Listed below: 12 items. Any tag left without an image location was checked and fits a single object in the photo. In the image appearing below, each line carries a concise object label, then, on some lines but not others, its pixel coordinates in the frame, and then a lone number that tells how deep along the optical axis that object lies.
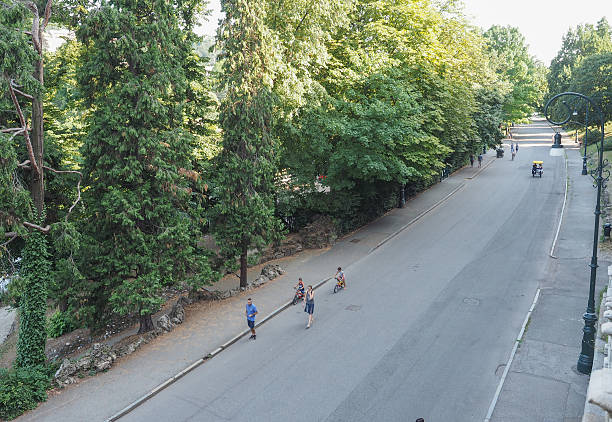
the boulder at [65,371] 13.85
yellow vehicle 43.07
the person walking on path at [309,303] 16.78
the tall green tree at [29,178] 13.34
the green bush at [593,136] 57.59
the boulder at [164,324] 17.08
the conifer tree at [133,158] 15.42
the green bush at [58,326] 20.86
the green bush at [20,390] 12.33
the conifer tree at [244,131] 19.39
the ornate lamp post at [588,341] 12.93
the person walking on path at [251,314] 15.84
